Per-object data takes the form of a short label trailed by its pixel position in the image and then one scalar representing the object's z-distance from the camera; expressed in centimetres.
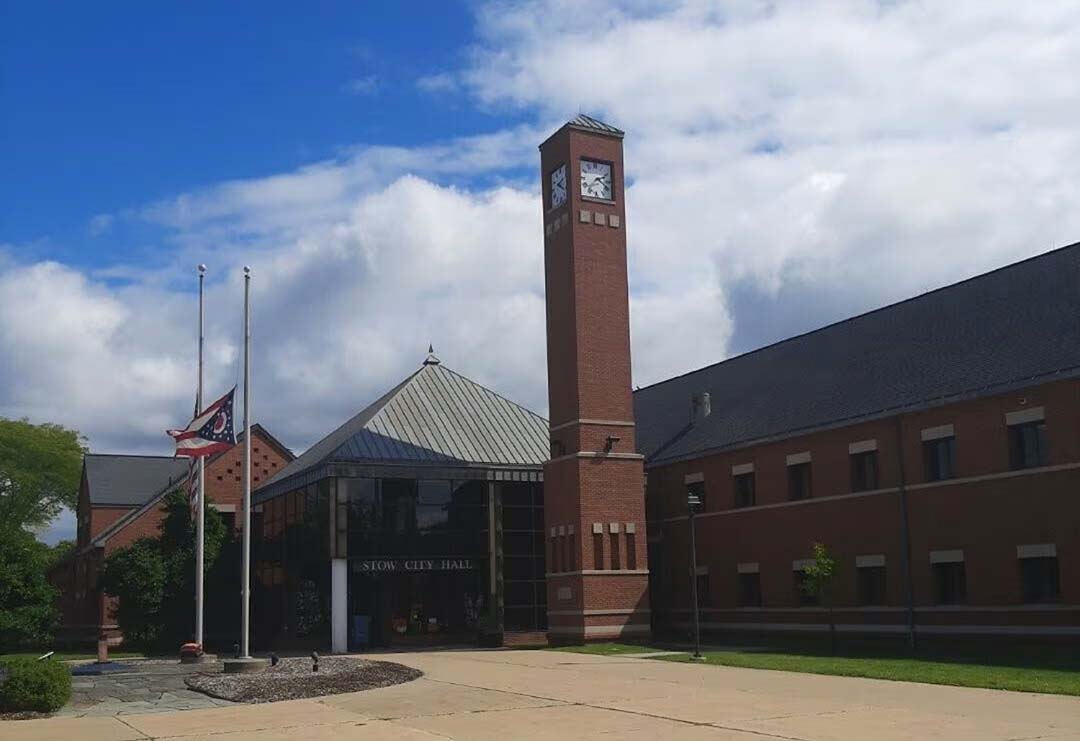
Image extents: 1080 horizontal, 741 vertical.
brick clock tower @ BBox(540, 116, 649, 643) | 4272
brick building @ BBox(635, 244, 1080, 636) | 3234
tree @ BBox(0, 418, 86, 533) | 8594
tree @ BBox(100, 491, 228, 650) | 4825
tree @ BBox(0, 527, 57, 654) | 3219
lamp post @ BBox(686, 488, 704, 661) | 3338
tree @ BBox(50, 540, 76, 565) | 7550
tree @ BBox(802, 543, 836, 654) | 3584
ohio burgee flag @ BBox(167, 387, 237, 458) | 3347
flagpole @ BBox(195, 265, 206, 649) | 3550
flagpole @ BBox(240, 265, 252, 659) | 3132
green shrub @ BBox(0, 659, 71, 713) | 2092
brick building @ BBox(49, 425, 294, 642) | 6125
